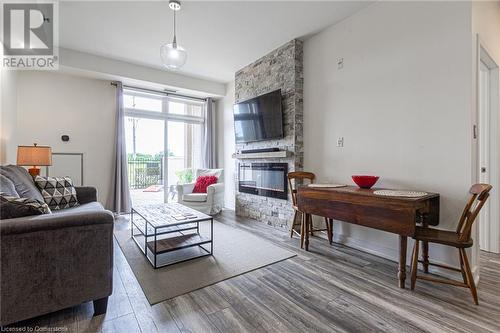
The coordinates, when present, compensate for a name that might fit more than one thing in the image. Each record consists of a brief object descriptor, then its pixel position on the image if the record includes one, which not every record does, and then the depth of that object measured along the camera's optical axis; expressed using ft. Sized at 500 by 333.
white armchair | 13.82
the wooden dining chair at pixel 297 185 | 9.50
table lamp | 9.68
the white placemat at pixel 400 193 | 6.44
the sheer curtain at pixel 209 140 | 18.07
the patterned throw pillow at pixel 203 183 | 14.75
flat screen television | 11.82
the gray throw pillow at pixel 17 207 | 4.54
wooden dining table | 6.13
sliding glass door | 15.72
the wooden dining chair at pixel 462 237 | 5.47
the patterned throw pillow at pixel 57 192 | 8.69
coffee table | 7.57
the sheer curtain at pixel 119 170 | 14.32
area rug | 6.22
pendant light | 8.07
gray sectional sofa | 4.21
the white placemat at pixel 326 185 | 8.93
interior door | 8.50
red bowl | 7.93
